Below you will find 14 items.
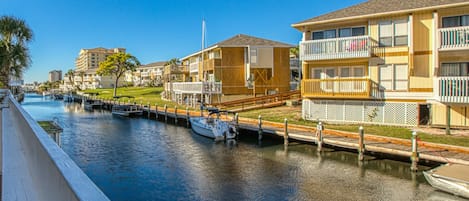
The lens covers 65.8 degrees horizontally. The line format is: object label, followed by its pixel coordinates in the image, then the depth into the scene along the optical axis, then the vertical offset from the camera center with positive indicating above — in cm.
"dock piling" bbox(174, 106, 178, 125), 3570 -277
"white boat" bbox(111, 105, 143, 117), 4466 -274
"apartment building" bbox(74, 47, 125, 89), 13445 +347
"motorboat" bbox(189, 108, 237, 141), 2462 -279
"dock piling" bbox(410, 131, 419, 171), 1475 -282
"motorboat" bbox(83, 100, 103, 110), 6172 -267
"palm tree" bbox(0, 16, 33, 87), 3891 +489
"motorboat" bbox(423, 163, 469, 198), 1151 -307
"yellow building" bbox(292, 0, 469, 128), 2041 +150
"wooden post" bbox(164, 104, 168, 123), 3786 -278
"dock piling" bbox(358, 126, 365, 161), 1687 -284
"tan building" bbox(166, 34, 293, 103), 3950 +218
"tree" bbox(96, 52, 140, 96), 7650 +535
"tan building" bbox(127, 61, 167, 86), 11319 +478
